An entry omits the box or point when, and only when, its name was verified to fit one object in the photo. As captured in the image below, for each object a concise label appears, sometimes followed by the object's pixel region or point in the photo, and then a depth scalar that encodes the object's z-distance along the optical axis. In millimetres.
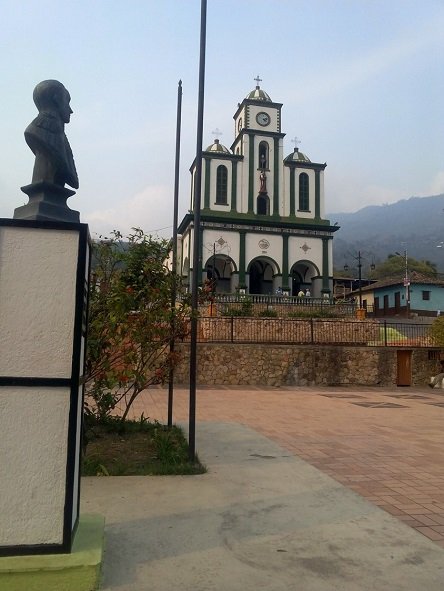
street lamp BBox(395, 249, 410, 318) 38472
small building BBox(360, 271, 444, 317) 41781
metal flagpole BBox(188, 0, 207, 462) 5750
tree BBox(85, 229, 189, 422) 5652
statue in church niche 33719
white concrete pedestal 2713
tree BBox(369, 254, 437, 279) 64562
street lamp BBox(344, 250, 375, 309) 43162
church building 32094
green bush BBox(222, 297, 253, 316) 22159
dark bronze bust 3402
